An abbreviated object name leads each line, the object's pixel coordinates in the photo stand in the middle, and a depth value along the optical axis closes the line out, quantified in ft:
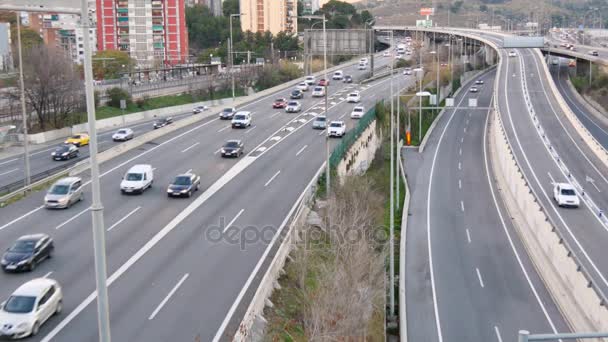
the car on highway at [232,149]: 138.51
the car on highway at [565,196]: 128.98
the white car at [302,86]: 251.00
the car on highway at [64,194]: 101.30
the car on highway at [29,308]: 60.90
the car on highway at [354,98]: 224.74
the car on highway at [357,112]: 192.24
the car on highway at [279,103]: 205.77
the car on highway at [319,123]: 173.27
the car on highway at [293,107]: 198.18
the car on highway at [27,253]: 76.54
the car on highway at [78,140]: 170.09
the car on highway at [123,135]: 180.96
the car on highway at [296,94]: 228.02
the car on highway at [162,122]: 203.37
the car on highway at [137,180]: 109.81
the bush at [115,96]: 246.88
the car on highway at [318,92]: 234.99
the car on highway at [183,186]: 108.37
